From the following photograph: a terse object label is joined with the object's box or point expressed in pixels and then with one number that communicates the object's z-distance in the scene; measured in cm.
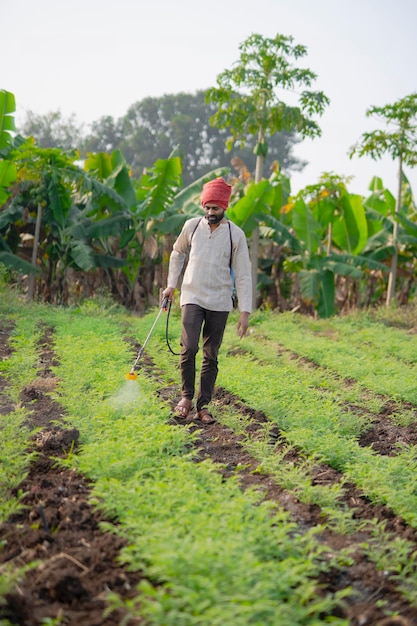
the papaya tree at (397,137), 1650
